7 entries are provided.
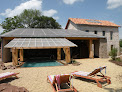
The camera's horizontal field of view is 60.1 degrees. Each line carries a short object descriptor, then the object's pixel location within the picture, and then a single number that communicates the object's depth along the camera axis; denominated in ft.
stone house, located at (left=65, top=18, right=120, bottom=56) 72.39
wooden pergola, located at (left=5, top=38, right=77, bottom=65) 31.02
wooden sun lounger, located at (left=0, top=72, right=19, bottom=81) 17.18
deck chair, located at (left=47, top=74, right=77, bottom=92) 13.13
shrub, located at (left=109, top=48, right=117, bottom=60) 37.97
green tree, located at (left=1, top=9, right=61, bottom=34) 107.96
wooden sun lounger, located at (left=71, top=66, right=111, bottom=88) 16.43
